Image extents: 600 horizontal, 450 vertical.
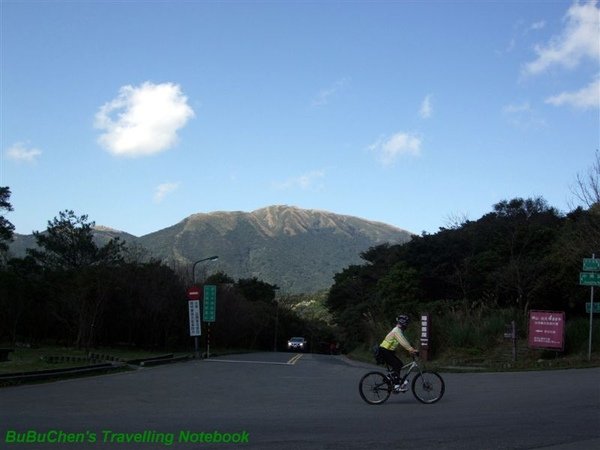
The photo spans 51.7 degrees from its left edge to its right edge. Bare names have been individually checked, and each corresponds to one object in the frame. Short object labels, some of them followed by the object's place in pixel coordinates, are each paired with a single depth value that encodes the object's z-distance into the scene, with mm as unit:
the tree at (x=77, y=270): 35656
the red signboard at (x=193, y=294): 32884
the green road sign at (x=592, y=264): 20578
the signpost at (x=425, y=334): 25094
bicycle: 11758
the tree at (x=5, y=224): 45188
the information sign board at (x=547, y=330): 21375
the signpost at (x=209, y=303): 34781
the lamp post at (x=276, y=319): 71044
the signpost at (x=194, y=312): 32844
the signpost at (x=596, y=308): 20938
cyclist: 11833
